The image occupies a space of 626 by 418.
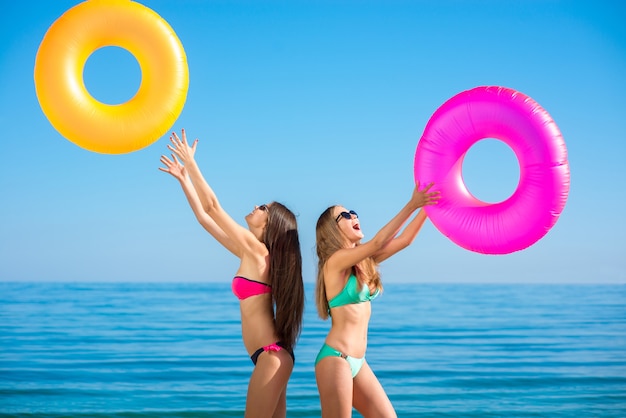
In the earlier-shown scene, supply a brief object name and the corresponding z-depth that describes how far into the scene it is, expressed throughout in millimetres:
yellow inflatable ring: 4770
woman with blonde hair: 3996
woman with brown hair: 4238
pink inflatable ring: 4066
